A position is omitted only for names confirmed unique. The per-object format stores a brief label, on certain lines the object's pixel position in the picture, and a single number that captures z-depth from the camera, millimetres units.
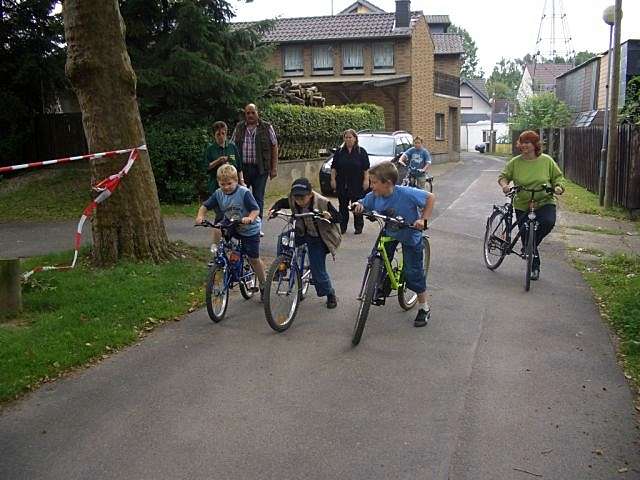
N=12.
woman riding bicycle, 9258
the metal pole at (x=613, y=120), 17062
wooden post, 7031
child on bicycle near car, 18000
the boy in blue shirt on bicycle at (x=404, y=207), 6719
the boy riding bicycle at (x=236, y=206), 7238
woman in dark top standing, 12391
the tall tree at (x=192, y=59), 15805
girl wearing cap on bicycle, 6926
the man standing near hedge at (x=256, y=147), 11031
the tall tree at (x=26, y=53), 17172
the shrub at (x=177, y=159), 16031
